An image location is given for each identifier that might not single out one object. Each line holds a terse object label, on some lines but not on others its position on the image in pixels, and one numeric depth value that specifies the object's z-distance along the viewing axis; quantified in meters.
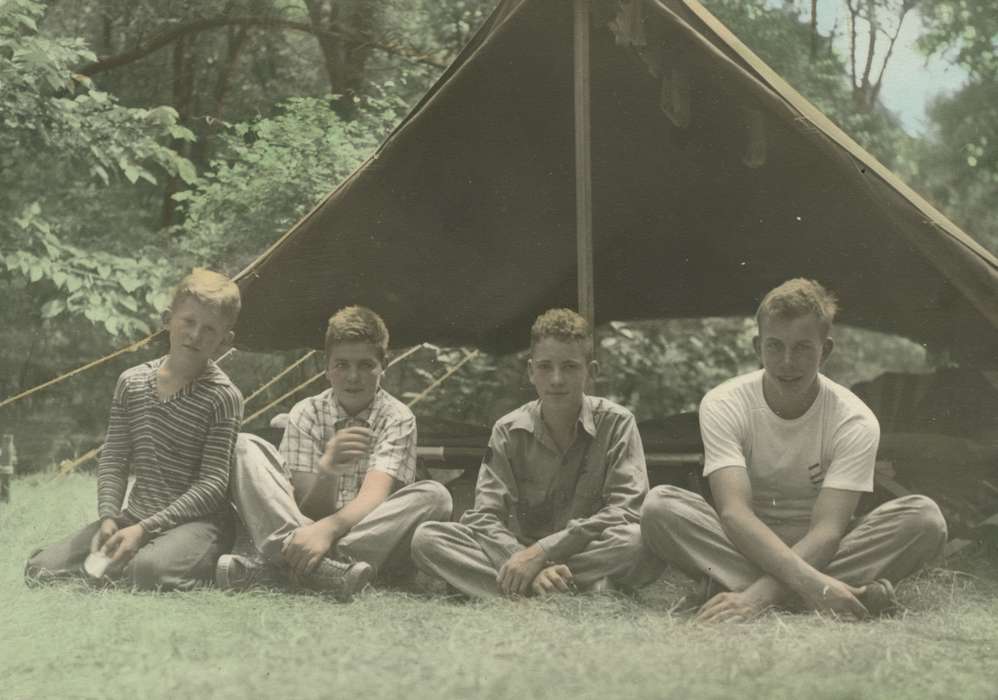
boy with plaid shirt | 3.08
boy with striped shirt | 3.15
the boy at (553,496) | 3.04
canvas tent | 3.56
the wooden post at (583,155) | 3.82
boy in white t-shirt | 2.76
